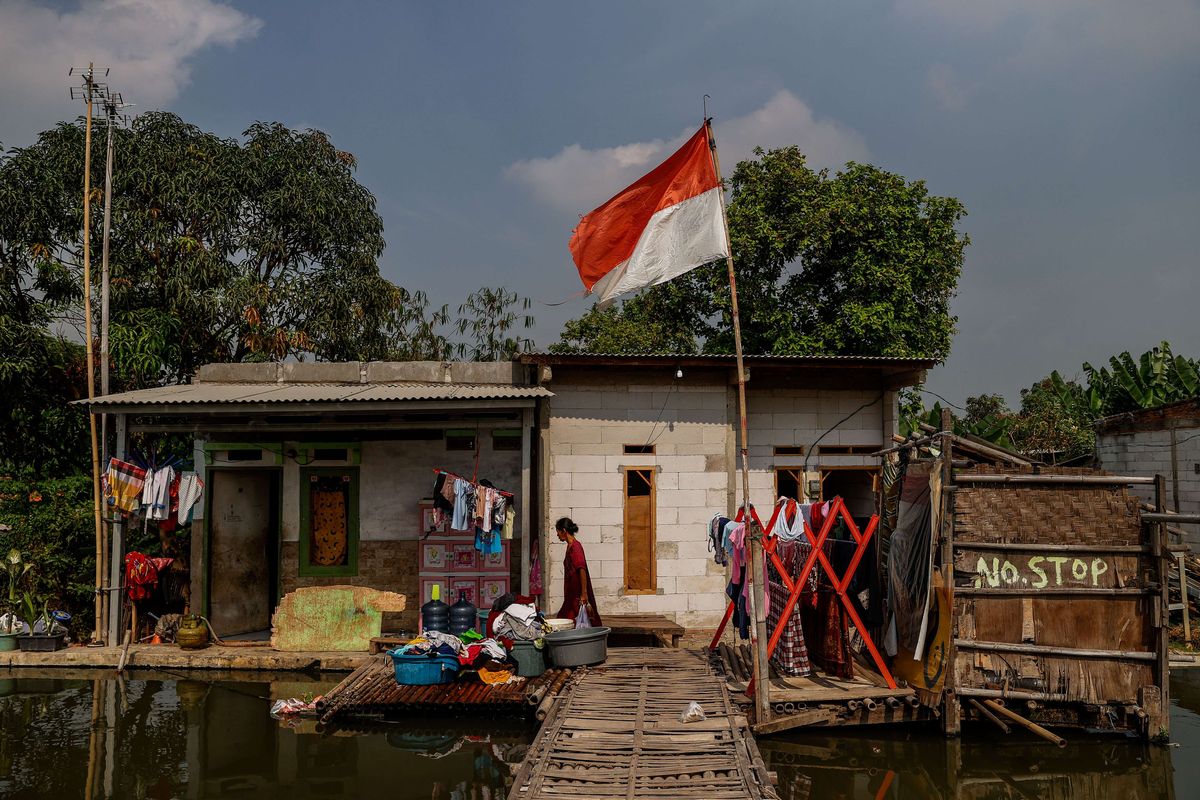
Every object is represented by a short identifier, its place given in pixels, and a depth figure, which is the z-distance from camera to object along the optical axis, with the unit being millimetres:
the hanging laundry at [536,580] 11359
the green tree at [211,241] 16938
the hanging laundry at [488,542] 11203
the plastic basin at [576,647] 9344
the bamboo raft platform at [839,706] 8102
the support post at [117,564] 11312
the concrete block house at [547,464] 11914
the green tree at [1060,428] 22500
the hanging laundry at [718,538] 9797
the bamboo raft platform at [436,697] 8688
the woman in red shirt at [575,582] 10445
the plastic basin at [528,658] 9406
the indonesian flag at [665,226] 8125
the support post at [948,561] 8031
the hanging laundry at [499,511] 11117
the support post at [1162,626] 7711
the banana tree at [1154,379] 19484
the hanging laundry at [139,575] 11555
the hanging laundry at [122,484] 11141
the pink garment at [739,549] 9173
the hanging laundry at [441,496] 11203
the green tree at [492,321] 26453
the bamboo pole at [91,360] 11688
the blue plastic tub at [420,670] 9227
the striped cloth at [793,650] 9047
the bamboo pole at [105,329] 11852
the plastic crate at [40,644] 11430
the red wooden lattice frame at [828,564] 8680
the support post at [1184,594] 11422
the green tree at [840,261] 20578
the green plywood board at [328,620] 11414
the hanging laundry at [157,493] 11281
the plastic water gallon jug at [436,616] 10219
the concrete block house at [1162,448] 14758
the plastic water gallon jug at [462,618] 10297
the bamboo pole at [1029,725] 7832
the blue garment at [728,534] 9445
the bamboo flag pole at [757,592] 7848
